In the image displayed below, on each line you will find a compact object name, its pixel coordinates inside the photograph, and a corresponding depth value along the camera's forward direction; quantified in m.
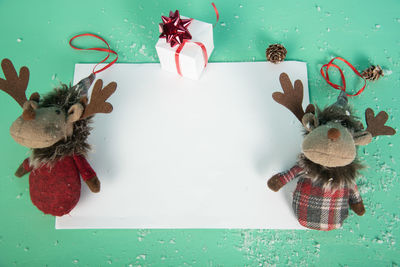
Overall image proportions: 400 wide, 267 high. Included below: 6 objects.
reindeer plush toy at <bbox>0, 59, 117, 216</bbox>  0.71
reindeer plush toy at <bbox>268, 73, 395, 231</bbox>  0.68
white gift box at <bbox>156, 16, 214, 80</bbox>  0.90
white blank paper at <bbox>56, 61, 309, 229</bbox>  0.89
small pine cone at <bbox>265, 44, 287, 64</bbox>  0.97
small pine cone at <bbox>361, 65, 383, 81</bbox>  0.96
